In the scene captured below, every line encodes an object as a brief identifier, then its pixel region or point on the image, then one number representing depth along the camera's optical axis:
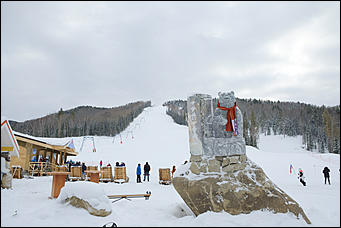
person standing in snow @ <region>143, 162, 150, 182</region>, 13.66
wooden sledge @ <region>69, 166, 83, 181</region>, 12.32
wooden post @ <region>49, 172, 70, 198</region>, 6.68
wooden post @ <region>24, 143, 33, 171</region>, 13.79
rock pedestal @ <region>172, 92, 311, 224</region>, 4.82
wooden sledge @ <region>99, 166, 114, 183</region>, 12.84
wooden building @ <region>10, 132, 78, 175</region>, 12.94
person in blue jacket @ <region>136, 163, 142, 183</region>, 13.03
